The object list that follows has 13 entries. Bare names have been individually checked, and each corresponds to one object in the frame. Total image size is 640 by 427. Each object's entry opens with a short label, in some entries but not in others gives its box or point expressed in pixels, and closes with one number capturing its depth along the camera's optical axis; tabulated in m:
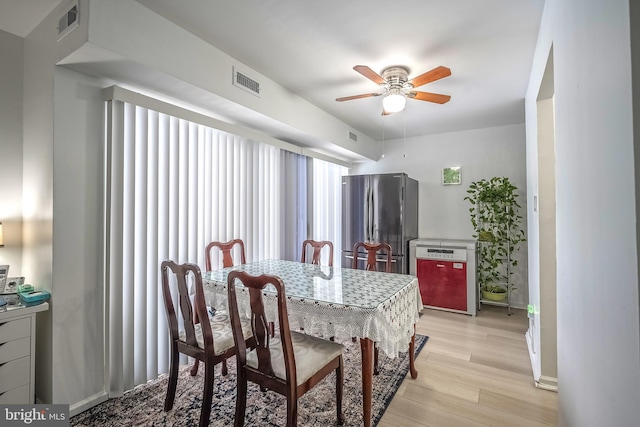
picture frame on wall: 4.51
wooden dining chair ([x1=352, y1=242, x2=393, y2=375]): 2.99
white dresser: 1.73
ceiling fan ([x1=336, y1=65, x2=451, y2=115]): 2.48
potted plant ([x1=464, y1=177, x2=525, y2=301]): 4.03
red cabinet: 3.90
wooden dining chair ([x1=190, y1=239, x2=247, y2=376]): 2.45
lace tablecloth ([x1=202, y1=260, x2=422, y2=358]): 1.72
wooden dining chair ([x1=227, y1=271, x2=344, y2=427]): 1.54
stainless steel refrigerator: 4.17
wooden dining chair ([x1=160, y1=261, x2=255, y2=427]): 1.79
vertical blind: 2.08
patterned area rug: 1.88
